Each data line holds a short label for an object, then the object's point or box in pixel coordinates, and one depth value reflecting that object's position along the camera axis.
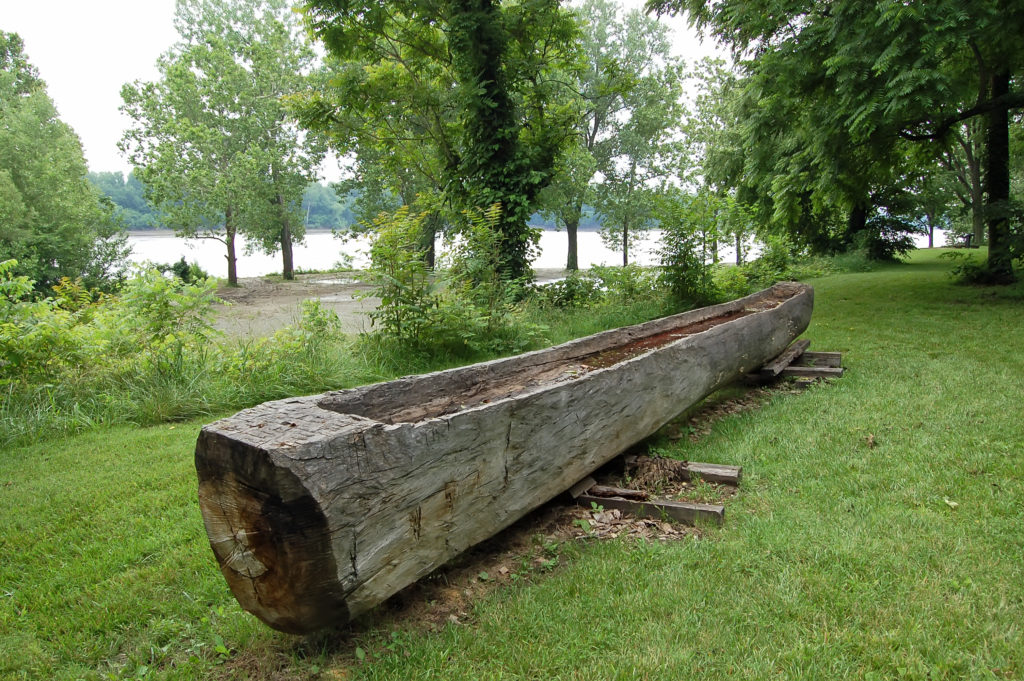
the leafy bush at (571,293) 9.59
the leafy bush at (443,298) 6.29
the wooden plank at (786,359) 5.44
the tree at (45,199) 18.59
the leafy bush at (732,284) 9.67
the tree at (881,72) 6.86
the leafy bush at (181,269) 19.78
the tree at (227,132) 22.47
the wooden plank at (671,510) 2.89
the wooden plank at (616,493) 3.17
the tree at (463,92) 9.40
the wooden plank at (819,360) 6.03
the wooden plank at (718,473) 3.32
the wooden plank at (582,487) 3.15
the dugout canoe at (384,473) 1.79
